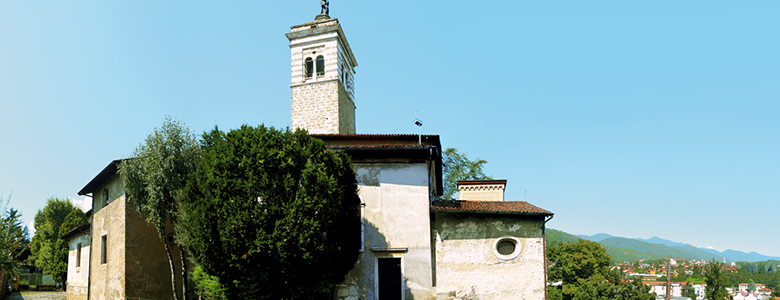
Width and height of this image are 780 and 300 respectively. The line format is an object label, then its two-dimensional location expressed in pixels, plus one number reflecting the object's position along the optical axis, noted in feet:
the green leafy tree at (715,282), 203.62
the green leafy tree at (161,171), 52.42
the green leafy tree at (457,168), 136.67
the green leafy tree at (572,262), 167.43
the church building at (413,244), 54.60
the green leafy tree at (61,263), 108.06
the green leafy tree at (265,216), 41.96
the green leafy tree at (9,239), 62.54
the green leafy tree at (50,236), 109.70
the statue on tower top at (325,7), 93.56
